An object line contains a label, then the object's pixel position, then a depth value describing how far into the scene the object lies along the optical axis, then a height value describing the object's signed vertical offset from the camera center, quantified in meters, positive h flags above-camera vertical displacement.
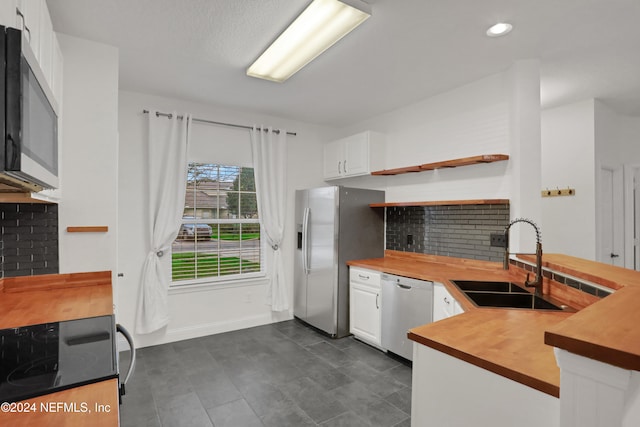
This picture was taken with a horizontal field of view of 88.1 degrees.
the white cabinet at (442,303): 2.43 -0.68
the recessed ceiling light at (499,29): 2.20 +1.26
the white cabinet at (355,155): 4.05 +0.78
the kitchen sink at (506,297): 1.97 -0.53
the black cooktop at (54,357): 0.92 -0.48
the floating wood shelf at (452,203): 2.88 +0.13
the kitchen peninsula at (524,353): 0.72 -0.49
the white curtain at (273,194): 4.14 +0.26
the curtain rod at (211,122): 3.54 +1.09
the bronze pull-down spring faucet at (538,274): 1.95 -0.35
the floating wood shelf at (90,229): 2.29 -0.10
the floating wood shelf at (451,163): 2.82 +0.50
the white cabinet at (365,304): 3.38 -0.95
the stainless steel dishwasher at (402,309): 2.88 -0.86
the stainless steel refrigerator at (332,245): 3.73 -0.35
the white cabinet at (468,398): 1.02 -0.63
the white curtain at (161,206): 3.45 +0.10
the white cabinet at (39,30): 1.16 +0.85
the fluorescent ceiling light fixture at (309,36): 1.95 +1.23
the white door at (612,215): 3.80 +0.01
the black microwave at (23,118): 0.89 +0.31
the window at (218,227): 3.81 -0.15
